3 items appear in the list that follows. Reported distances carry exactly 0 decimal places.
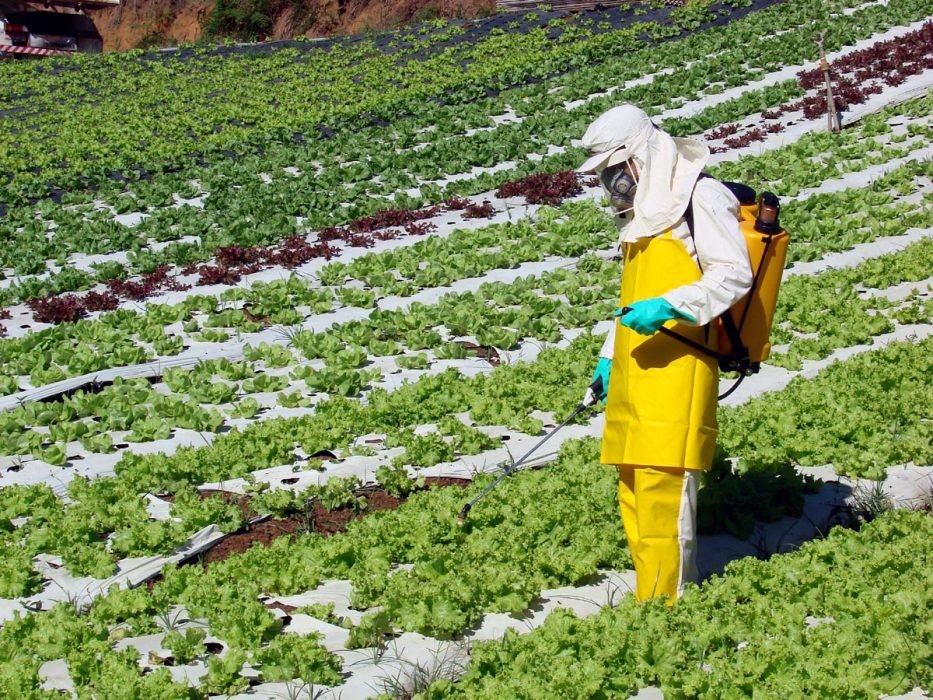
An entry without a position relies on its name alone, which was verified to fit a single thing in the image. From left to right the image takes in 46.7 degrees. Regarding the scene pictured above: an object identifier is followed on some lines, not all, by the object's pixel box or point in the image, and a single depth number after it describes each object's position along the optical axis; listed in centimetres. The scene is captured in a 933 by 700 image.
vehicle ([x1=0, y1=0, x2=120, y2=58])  3338
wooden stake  1778
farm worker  479
